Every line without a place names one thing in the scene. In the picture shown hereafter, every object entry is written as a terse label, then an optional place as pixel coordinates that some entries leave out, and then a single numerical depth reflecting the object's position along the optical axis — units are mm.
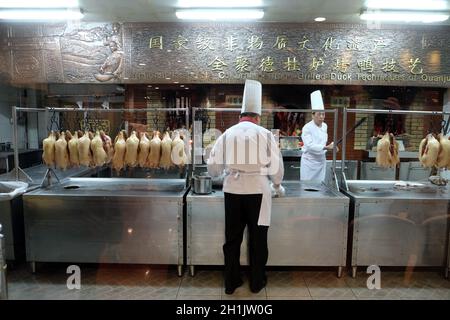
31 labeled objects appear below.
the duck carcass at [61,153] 2928
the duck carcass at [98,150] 2916
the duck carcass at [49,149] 2938
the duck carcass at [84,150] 2912
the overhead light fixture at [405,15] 3193
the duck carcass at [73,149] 2932
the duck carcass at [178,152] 2912
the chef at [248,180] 2506
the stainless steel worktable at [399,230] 2746
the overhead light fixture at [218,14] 3242
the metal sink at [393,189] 2877
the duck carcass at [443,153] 2840
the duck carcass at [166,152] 2904
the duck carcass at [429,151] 2852
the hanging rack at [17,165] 2928
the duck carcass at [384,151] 2916
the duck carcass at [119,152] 2922
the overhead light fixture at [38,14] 3189
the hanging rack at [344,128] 2803
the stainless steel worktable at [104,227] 2748
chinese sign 3820
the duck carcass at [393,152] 2930
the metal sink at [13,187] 2825
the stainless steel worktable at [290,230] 2717
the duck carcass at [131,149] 2904
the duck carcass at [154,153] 2904
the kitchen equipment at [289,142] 4723
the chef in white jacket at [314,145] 3982
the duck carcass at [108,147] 2979
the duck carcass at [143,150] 2912
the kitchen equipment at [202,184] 2822
